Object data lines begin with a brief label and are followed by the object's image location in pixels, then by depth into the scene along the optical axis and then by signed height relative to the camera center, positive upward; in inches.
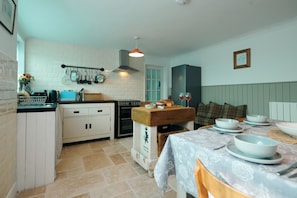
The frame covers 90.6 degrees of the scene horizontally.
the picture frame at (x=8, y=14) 49.1 +30.2
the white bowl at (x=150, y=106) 81.9 -4.1
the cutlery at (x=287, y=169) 21.2 -10.5
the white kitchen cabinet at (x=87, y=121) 118.8 -19.2
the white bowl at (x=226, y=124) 42.0 -7.2
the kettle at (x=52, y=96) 123.5 +2.2
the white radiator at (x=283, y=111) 99.3 -8.2
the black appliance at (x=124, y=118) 137.4 -18.0
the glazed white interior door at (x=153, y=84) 189.0 +20.0
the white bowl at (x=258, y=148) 24.0 -8.4
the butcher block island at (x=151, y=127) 73.2 -16.5
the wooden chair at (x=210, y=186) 17.9 -11.6
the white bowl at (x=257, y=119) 51.9 -7.0
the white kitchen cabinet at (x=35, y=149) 64.5 -22.8
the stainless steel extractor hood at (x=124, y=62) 156.3 +40.5
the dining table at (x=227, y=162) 21.1 -11.4
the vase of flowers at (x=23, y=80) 106.3 +13.8
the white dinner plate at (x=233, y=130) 41.0 -8.8
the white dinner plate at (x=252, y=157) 23.9 -10.0
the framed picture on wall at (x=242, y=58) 122.6 +35.1
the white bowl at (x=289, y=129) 33.9 -7.1
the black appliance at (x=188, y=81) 154.2 +19.0
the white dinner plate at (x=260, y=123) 50.5 -8.4
